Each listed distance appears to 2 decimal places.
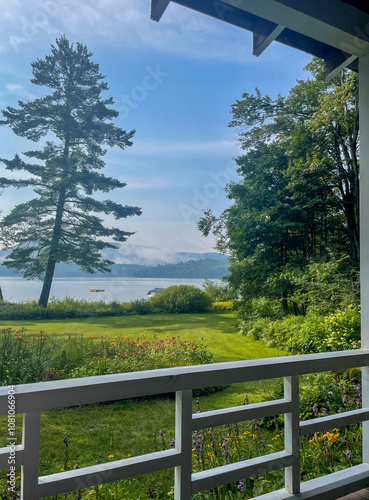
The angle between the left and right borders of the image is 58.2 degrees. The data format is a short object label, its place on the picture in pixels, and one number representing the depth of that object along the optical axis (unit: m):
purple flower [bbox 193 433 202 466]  1.60
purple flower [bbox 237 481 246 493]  1.43
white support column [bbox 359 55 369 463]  1.48
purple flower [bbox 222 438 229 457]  1.63
